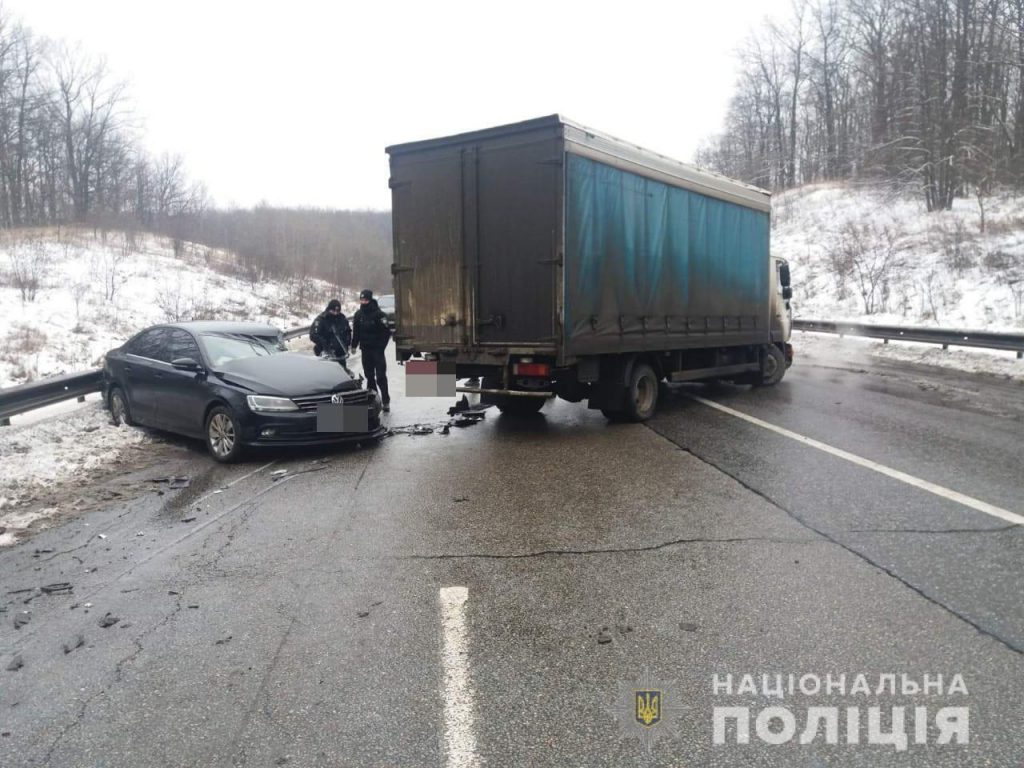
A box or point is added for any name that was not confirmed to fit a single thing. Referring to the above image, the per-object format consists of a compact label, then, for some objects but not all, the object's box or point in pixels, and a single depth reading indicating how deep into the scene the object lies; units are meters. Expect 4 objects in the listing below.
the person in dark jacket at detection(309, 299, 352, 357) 11.76
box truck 7.93
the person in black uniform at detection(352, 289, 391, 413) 10.93
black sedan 7.65
